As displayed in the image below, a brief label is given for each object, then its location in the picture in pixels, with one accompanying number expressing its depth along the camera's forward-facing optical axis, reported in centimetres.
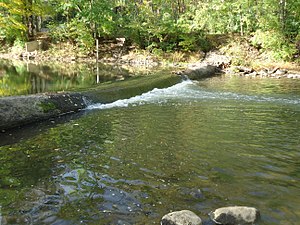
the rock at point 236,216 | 415
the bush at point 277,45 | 2297
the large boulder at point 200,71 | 1990
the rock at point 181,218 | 403
